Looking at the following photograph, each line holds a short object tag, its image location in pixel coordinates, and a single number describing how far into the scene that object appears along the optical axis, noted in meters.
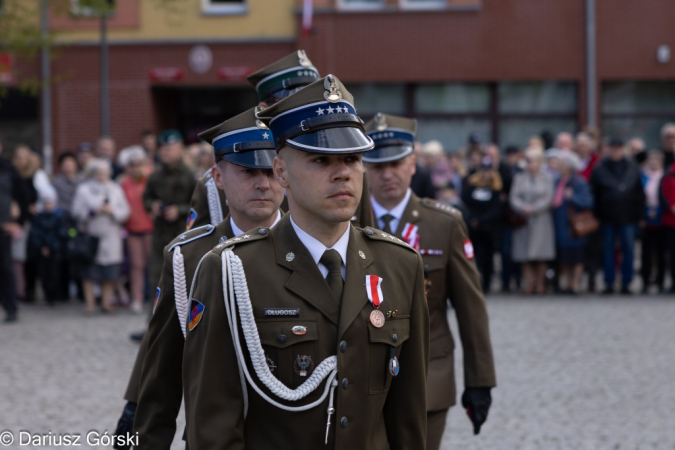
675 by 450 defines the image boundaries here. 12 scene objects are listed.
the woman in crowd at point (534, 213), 14.80
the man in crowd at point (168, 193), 11.49
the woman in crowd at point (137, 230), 13.95
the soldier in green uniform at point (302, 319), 3.27
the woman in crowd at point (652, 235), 15.15
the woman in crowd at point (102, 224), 13.82
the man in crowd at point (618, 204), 14.98
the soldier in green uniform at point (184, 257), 4.00
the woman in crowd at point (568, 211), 14.88
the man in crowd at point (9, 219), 13.01
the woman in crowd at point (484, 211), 14.75
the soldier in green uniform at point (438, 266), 5.14
